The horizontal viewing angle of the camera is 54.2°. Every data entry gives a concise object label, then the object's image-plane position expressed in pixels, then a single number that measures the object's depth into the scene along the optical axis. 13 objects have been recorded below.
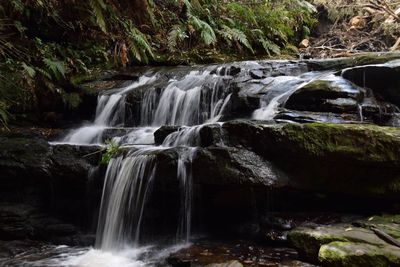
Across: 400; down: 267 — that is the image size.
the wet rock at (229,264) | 3.57
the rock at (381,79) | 5.85
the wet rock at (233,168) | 4.29
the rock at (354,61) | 6.81
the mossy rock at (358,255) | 3.17
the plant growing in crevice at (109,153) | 5.11
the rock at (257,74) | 7.18
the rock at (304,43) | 12.20
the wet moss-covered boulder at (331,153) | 4.11
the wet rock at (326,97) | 5.39
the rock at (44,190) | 5.25
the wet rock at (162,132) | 5.38
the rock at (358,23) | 13.00
